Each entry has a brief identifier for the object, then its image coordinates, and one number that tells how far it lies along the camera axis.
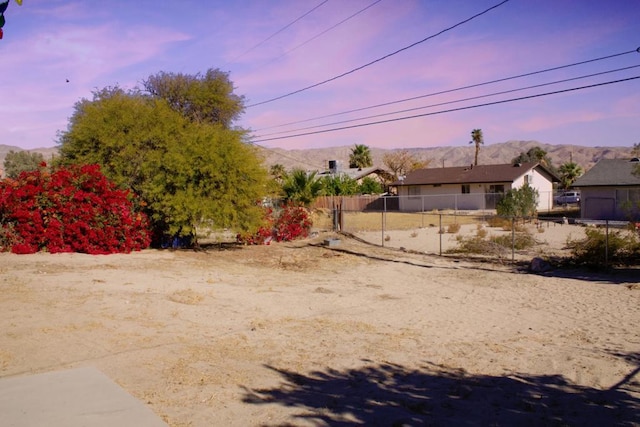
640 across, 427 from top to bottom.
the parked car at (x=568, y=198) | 58.81
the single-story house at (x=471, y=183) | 51.75
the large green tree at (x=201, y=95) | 39.44
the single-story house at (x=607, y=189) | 37.66
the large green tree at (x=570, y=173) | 72.19
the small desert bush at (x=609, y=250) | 17.66
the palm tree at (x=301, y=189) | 32.72
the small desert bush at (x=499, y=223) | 34.10
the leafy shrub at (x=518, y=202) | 36.72
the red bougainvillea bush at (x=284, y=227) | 23.94
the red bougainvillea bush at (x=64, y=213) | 18.22
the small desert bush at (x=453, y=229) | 29.70
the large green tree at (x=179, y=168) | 20.30
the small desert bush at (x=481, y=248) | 20.56
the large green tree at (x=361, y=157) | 75.68
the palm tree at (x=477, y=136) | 78.88
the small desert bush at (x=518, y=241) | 22.27
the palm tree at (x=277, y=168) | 61.74
